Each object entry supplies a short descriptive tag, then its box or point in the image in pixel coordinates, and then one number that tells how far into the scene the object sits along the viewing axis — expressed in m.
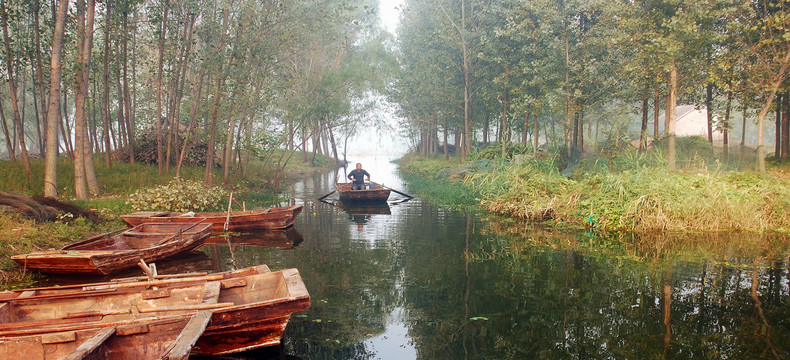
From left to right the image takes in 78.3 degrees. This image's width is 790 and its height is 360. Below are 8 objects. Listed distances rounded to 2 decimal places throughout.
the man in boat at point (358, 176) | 19.75
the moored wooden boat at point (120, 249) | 8.23
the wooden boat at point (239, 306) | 5.45
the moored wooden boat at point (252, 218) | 13.00
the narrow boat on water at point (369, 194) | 18.58
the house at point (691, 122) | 37.83
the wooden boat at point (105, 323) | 4.70
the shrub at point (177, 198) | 14.31
